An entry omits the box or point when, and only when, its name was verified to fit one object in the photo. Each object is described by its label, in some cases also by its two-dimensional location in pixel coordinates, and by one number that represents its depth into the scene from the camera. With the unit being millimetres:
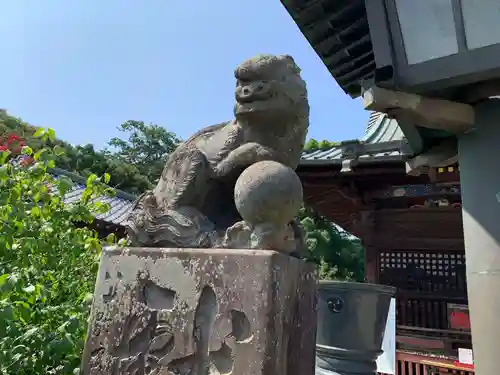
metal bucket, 2650
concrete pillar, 2514
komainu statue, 1531
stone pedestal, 1259
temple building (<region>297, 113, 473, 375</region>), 4711
